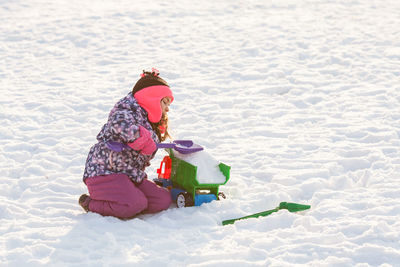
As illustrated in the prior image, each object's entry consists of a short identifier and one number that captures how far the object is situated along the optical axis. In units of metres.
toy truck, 9.10
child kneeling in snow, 8.49
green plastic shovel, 8.59
